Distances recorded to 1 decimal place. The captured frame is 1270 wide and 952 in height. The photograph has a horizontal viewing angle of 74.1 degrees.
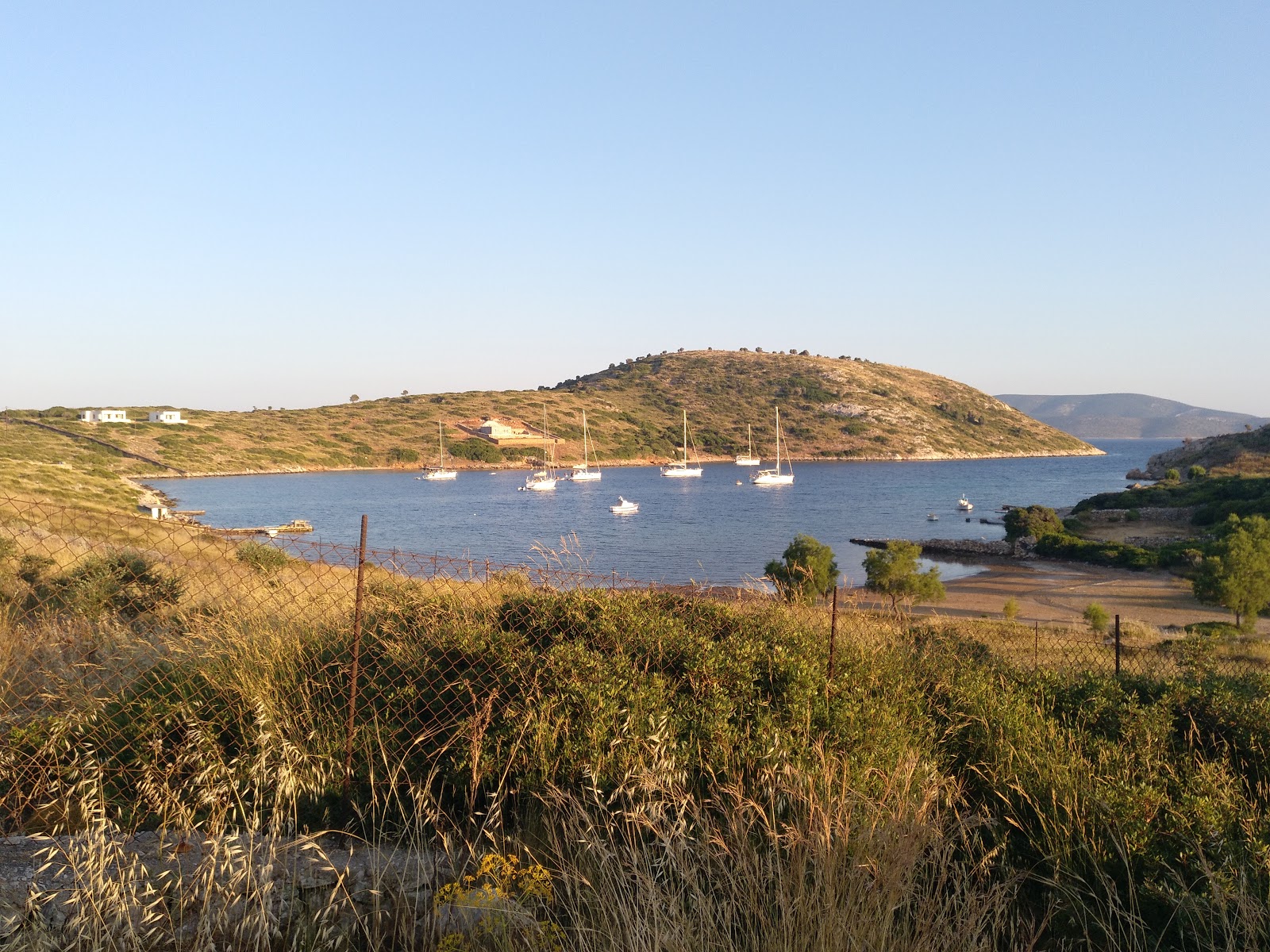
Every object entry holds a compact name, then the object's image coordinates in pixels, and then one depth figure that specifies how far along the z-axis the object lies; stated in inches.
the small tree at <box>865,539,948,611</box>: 1189.1
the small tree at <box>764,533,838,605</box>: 1057.5
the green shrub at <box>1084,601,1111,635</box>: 982.4
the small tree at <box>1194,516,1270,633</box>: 1096.8
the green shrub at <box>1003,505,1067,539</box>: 2137.1
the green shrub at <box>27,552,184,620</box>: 346.6
